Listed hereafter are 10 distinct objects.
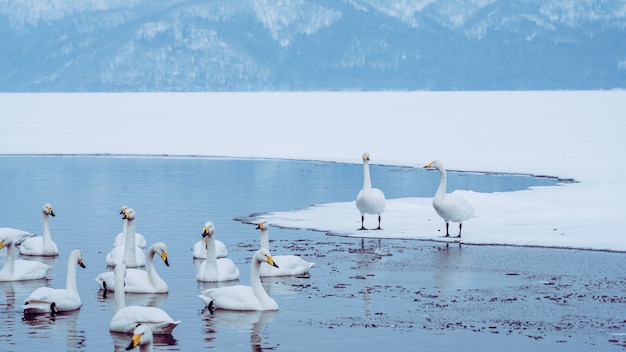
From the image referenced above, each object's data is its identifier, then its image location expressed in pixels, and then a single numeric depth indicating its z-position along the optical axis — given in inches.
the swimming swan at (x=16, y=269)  678.5
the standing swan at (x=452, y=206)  844.6
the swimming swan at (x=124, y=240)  762.2
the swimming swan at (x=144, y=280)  636.7
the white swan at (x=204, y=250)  753.0
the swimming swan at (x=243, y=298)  592.4
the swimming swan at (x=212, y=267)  665.6
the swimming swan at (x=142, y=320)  530.0
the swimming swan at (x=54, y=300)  579.5
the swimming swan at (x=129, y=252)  705.0
